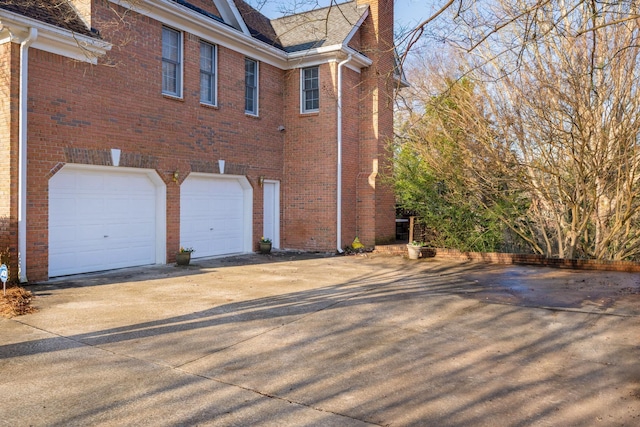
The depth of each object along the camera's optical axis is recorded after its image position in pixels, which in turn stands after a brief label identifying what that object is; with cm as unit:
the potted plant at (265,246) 1487
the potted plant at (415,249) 1362
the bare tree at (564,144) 1098
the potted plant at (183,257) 1207
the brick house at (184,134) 934
